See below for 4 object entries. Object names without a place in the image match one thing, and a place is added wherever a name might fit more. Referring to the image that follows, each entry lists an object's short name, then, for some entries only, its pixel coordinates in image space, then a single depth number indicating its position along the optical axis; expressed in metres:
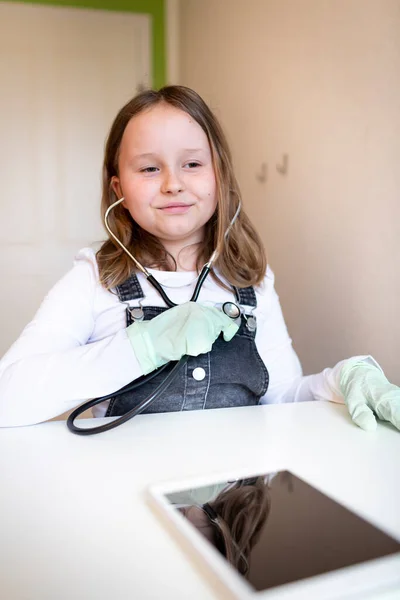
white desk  0.47
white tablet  0.44
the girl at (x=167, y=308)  0.93
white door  2.68
